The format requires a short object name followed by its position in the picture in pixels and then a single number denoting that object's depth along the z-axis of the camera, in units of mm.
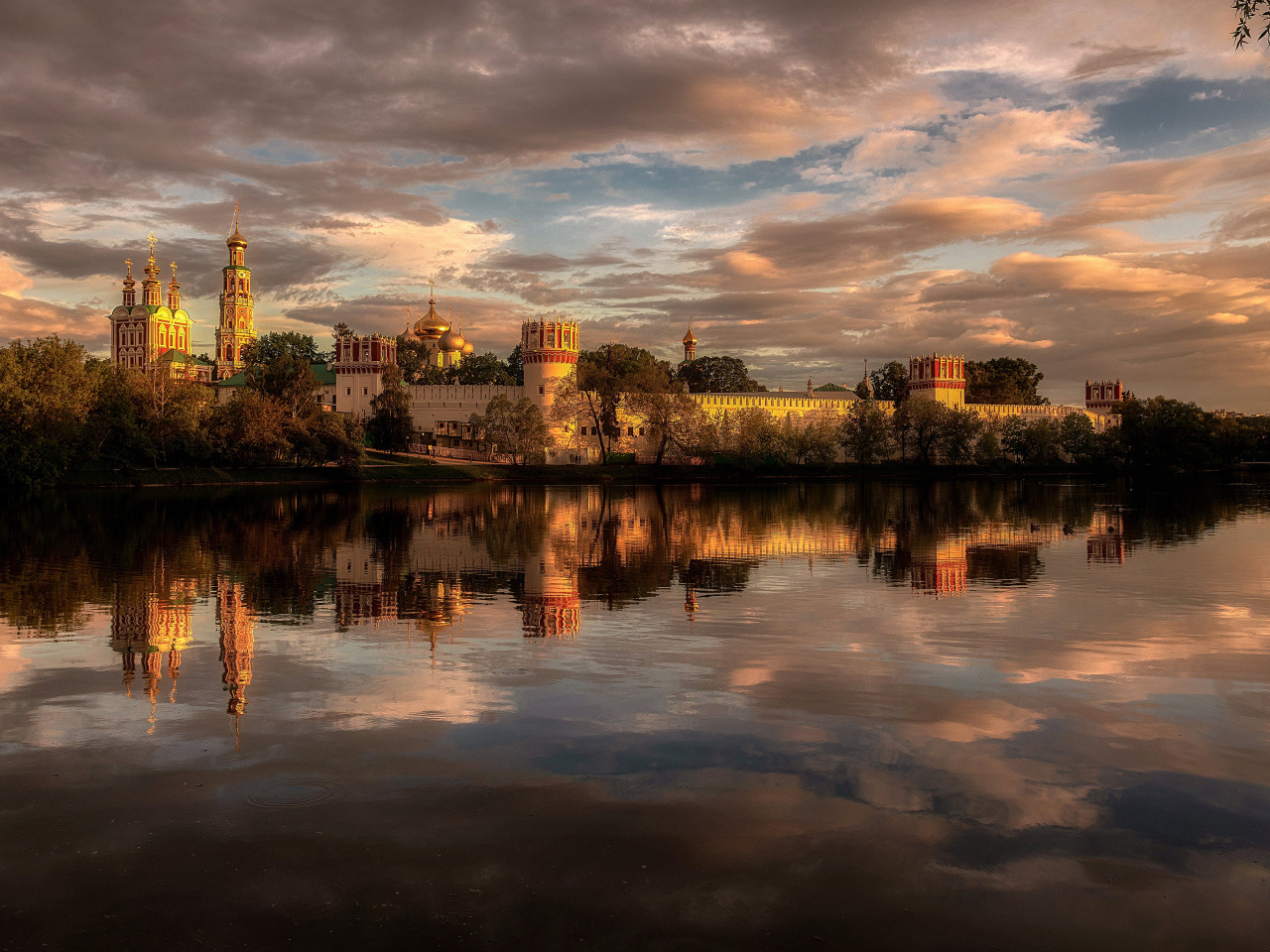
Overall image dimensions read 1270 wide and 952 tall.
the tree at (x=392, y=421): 88500
